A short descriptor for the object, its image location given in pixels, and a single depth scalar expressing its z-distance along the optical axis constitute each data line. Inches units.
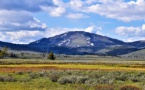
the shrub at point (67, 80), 1443.2
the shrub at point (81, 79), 1480.6
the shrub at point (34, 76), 1728.8
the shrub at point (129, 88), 1094.1
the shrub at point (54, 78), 1534.4
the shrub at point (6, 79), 1499.3
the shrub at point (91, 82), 1344.1
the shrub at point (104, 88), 1124.2
